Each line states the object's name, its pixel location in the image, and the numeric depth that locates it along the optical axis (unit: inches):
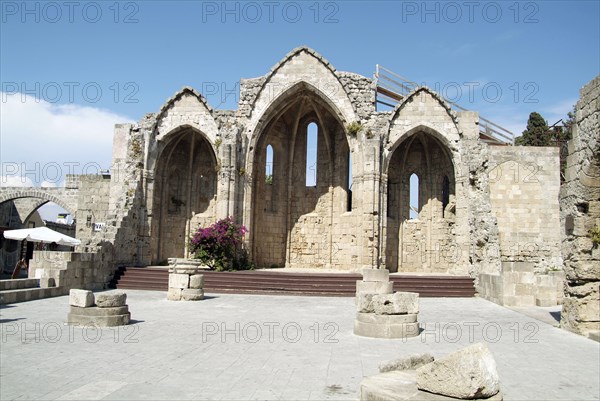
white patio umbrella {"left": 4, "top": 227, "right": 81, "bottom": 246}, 776.9
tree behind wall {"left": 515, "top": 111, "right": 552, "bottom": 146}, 1302.9
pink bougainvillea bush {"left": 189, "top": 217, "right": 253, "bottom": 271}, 791.1
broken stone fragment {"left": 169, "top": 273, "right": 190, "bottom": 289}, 587.8
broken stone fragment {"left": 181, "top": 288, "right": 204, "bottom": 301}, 586.9
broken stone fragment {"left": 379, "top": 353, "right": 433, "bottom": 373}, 198.4
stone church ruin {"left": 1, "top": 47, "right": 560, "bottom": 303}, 842.2
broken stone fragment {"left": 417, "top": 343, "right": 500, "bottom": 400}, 159.6
